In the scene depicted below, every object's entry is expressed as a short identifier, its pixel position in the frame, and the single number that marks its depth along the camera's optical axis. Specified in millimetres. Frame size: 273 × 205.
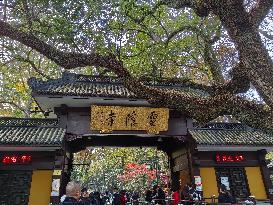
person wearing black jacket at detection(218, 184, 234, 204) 8179
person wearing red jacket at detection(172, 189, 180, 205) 10233
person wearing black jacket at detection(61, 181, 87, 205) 3154
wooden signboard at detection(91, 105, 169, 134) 10376
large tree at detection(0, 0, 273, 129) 3838
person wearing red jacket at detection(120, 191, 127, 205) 10458
